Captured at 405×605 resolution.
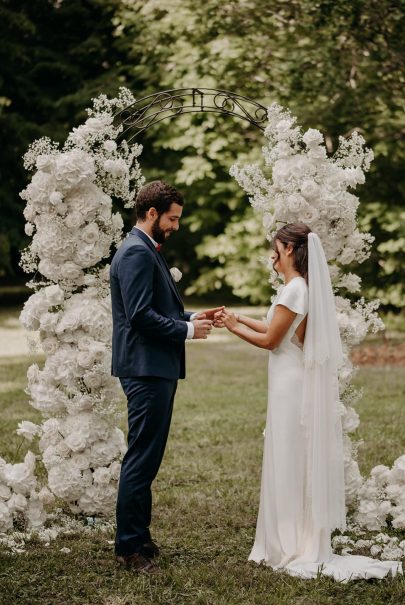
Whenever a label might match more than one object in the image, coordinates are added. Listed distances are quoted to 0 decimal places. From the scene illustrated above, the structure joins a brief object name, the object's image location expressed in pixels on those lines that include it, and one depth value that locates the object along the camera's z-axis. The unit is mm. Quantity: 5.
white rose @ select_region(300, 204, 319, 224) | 5703
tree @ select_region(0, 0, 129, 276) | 19781
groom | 4770
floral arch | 5680
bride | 4941
